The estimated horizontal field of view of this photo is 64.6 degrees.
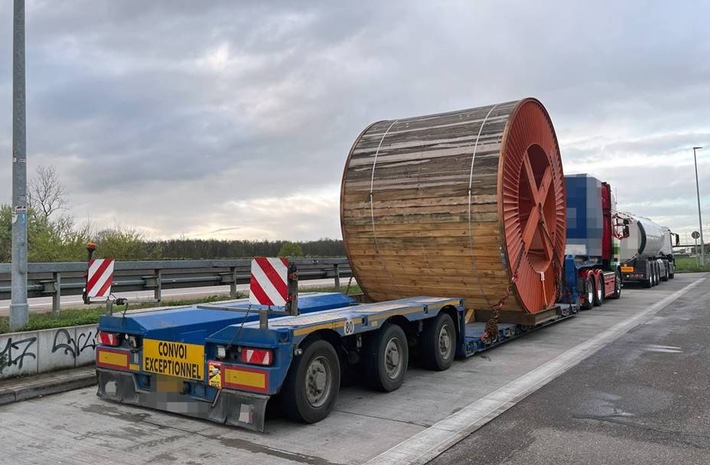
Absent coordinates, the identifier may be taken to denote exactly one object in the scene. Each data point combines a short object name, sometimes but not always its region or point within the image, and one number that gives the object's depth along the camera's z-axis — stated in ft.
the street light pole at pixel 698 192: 134.88
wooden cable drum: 29.58
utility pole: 25.39
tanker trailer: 74.58
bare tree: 107.55
